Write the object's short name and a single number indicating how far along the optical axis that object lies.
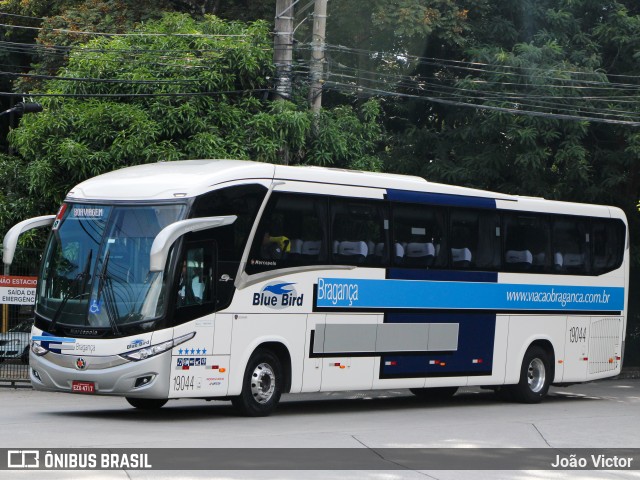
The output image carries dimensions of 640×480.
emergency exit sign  22.98
